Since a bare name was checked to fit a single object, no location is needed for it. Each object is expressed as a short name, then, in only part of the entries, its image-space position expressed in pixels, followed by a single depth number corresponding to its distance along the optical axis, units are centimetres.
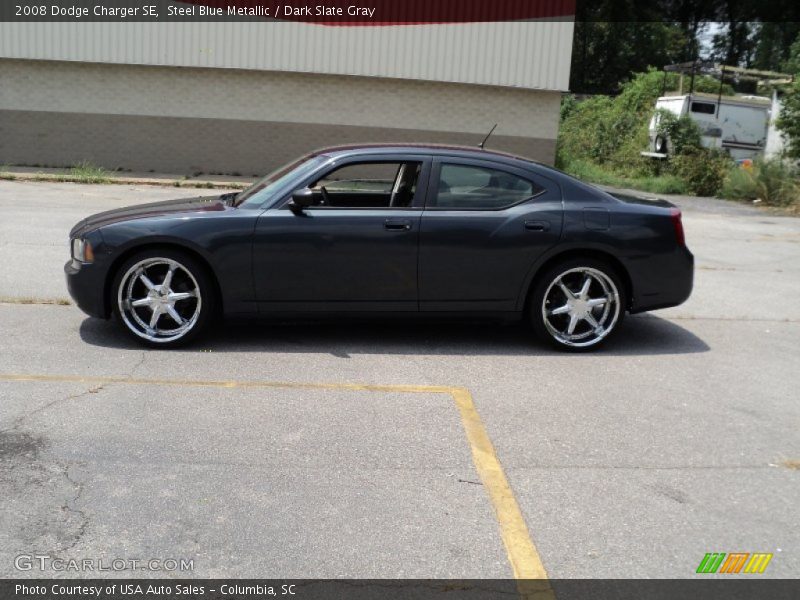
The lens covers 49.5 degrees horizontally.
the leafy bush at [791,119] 2073
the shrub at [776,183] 1986
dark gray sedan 639
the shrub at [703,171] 2217
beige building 2102
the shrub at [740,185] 2091
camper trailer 2491
